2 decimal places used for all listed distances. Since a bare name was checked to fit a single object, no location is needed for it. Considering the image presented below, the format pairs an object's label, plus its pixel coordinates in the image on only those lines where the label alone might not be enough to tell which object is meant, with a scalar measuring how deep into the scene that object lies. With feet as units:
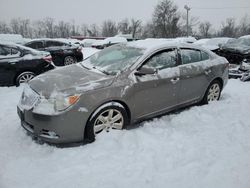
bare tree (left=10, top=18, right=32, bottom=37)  263.41
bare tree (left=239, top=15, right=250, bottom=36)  218.03
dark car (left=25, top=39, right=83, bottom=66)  38.47
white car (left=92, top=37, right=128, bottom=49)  87.08
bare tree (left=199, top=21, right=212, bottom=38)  234.83
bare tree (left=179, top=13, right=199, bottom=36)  182.29
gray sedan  11.57
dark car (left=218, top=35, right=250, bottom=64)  36.27
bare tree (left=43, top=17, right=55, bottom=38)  249.75
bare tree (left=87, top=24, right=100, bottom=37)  253.44
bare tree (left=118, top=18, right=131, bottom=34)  235.61
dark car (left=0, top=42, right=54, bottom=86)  22.24
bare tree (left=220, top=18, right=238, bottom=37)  214.48
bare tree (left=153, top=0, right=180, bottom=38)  171.22
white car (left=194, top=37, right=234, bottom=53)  58.93
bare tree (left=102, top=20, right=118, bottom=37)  238.07
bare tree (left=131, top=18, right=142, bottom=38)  232.73
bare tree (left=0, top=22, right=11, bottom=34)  245.92
